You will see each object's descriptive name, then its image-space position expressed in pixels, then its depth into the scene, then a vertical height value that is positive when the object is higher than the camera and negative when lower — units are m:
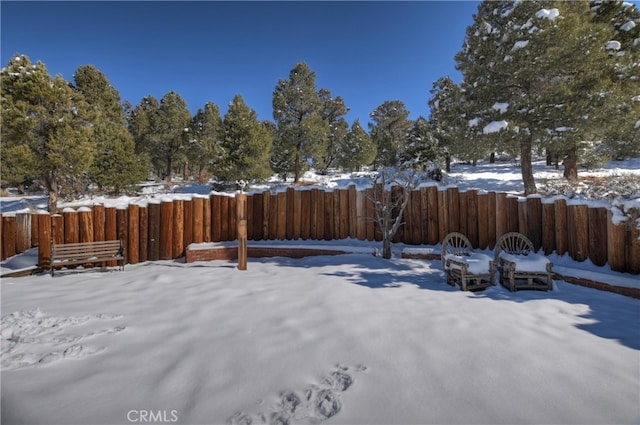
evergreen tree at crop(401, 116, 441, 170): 25.03 +6.02
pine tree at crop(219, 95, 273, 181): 22.11 +5.37
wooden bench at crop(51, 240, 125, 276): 6.11 -0.75
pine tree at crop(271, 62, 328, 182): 26.11 +8.65
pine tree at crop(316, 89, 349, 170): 39.31 +13.52
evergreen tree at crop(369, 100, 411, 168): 37.88 +11.62
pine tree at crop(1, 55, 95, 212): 14.80 +4.79
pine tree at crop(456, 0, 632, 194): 10.50 +5.31
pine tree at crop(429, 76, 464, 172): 12.98 +4.19
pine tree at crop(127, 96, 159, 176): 29.69 +9.39
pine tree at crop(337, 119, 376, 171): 34.00 +7.74
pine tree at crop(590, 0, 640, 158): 10.74 +5.74
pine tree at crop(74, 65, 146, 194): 20.95 +4.11
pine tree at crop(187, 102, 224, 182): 30.25 +8.59
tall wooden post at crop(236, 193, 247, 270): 6.44 -0.42
